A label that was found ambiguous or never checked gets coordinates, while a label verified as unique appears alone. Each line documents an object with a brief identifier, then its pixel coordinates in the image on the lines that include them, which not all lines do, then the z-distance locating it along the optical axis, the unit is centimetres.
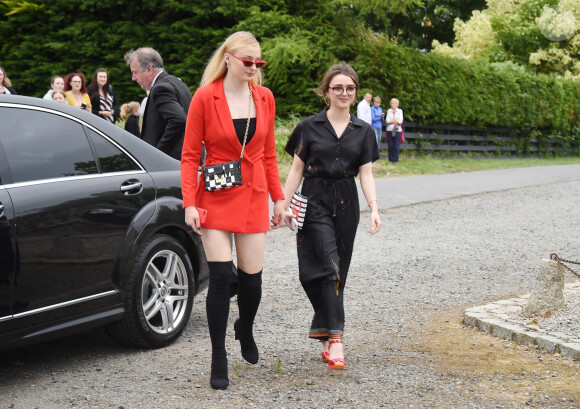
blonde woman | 429
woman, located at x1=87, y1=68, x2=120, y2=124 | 1240
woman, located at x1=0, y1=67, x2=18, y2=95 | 1024
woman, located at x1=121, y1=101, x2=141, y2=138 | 1359
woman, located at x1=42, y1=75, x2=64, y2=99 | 1175
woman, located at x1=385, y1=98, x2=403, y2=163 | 2200
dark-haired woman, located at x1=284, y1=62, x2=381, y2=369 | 483
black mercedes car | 427
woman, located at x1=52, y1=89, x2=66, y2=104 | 1138
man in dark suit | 644
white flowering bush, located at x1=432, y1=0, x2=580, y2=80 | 3803
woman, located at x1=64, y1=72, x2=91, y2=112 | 1174
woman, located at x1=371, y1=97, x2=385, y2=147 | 2141
